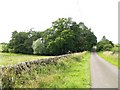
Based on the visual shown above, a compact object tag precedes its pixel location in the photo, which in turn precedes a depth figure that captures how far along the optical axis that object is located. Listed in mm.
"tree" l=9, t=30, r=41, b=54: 41961
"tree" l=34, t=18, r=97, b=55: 44049
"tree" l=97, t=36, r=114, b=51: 73285
